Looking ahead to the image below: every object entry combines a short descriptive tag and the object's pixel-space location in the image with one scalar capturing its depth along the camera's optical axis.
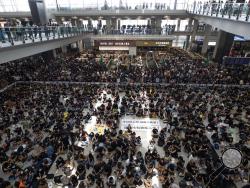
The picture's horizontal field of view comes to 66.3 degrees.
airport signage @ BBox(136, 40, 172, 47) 28.33
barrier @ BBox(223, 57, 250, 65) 20.91
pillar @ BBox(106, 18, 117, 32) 34.69
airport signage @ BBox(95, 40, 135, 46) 28.39
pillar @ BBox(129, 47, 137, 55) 29.19
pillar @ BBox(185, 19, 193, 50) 36.14
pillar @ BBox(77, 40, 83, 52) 32.16
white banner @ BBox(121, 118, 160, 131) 13.06
